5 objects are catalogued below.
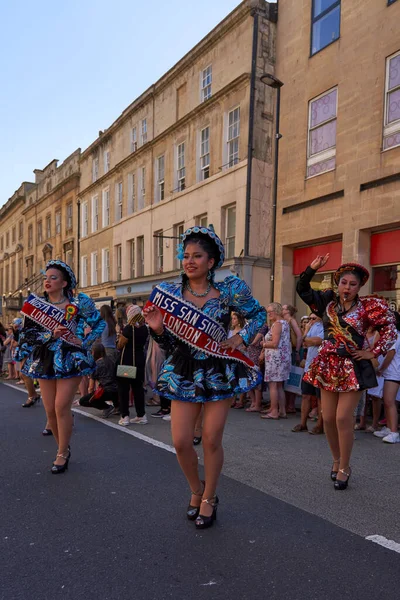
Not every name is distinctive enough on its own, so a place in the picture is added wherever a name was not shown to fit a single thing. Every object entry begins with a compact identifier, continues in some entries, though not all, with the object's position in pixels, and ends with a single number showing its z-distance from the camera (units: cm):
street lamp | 1522
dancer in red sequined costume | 426
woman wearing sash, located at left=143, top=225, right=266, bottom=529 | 334
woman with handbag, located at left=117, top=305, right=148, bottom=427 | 703
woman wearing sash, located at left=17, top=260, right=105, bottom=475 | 468
